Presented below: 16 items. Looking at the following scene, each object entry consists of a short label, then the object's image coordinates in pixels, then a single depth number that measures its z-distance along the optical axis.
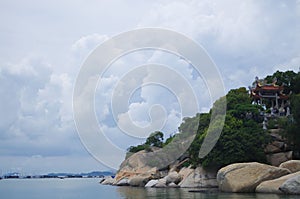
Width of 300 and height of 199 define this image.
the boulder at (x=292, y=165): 27.82
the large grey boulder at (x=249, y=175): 26.56
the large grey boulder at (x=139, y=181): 45.92
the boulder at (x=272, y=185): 24.78
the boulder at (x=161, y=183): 39.99
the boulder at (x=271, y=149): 37.09
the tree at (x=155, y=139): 55.38
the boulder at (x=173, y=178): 40.03
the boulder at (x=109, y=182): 60.44
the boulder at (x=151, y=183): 41.59
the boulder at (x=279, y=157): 35.62
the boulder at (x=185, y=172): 39.69
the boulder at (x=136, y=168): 48.05
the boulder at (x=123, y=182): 51.01
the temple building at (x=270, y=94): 43.03
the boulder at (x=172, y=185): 38.37
